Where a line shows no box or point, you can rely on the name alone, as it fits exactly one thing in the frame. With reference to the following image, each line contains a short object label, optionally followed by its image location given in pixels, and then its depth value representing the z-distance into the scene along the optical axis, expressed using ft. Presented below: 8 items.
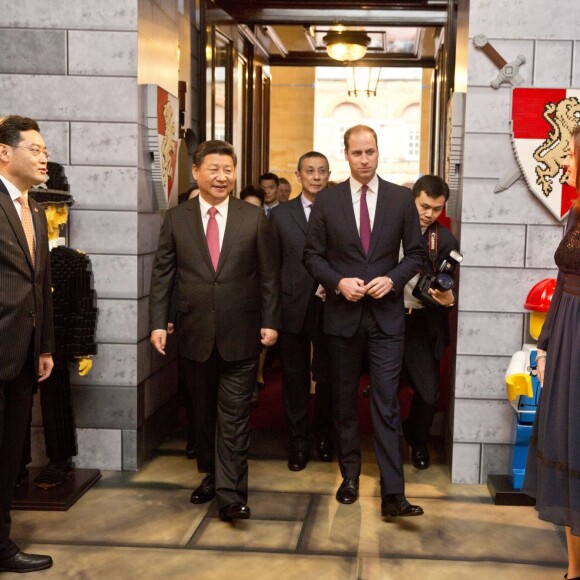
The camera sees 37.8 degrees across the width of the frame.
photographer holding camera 13.60
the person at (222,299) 12.35
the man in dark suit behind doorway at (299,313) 14.76
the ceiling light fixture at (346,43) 26.08
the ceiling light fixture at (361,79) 32.91
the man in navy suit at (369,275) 12.35
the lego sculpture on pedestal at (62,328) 13.02
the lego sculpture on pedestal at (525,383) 12.64
